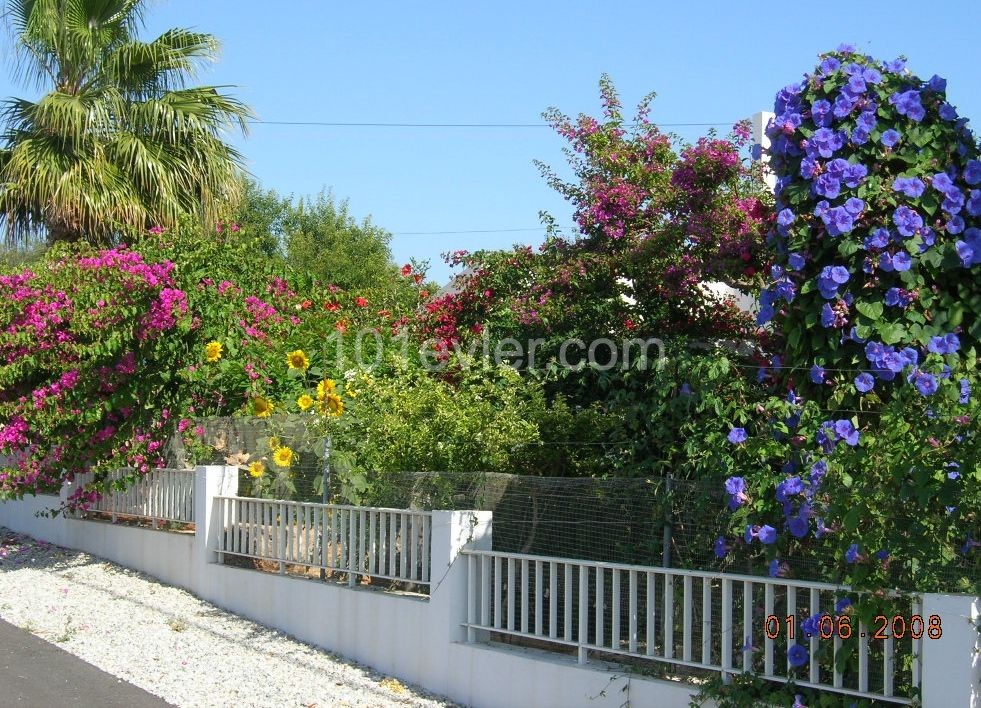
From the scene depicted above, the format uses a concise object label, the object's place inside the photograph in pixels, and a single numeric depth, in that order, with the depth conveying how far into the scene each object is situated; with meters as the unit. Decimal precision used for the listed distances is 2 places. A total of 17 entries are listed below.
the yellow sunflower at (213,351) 11.07
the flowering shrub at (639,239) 9.05
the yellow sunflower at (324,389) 9.64
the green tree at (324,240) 29.16
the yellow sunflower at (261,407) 10.74
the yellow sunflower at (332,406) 9.59
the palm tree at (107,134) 14.20
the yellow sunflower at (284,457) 9.67
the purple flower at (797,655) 5.28
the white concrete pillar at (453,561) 7.37
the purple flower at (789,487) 5.58
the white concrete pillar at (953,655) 4.55
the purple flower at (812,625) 5.25
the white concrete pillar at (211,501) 10.44
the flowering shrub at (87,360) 11.29
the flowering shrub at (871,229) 6.16
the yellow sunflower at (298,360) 10.67
